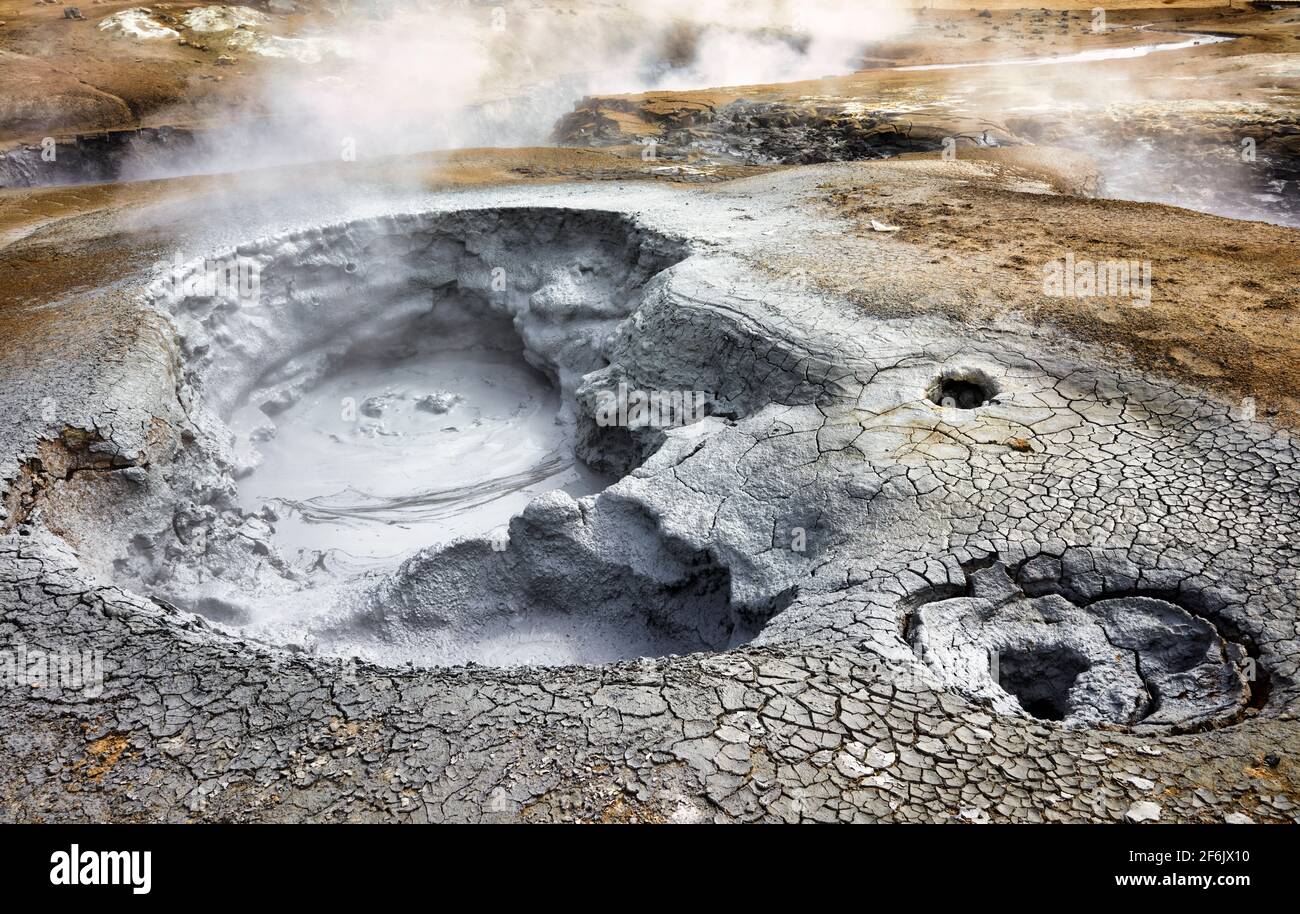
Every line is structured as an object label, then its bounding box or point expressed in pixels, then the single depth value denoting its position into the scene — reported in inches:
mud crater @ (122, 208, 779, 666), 175.6
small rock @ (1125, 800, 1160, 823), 89.4
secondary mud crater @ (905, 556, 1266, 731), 111.5
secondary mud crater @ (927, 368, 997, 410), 175.2
